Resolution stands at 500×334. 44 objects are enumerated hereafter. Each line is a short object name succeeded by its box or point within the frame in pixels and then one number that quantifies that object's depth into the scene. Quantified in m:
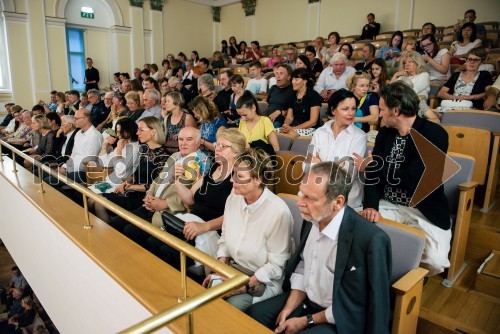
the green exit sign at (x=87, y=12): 9.02
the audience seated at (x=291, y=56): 6.38
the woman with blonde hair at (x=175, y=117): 3.42
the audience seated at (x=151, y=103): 4.32
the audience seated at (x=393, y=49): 5.10
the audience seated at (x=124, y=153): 3.02
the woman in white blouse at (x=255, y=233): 1.58
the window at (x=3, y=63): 7.96
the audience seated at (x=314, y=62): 5.45
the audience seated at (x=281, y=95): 3.84
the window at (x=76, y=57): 9.02
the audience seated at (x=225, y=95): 4.66
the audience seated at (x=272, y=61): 6.60
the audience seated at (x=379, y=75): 3.71
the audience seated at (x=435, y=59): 4.29
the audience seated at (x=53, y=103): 7.23
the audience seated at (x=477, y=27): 5.16
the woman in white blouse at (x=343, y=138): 2.17
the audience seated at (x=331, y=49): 5.80
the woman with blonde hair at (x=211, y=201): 1.95
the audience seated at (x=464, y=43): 4.75
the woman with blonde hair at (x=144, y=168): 2.77
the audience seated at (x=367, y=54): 4.84
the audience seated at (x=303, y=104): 3.48
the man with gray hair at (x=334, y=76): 4.20
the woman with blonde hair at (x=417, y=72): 3.48
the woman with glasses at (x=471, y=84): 3.48
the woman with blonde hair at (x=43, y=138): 4.32
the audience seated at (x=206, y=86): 4.32
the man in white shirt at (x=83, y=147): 3.61
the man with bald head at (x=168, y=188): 2.35
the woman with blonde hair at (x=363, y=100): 3.11
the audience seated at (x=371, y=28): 7.53
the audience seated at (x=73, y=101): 6.29
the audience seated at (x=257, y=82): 5.14
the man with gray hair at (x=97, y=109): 5.64
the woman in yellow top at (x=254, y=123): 2.90
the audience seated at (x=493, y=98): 3.31
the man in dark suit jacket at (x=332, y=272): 1.26
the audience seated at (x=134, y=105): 4.43
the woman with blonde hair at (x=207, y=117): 3.33
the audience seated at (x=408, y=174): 1.84
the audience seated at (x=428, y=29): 5.56
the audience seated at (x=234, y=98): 4.14
